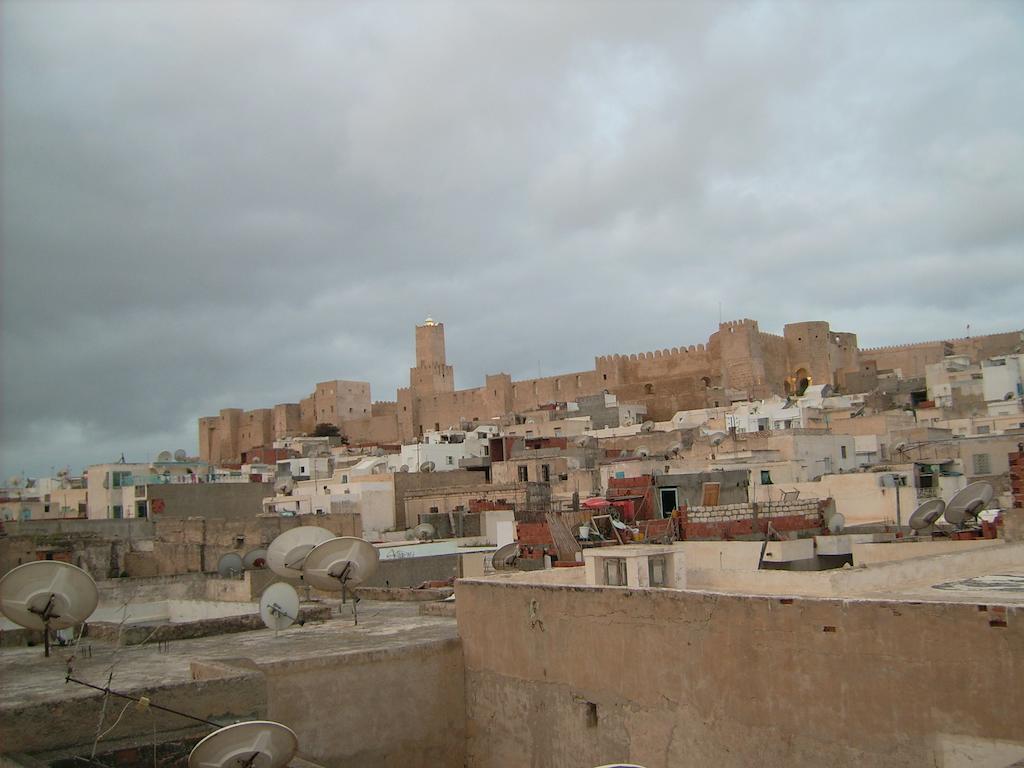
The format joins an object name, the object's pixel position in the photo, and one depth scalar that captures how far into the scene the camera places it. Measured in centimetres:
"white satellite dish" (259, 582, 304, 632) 1009
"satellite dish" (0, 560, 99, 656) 856
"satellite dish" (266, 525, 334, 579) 1157
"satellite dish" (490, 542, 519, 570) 1502
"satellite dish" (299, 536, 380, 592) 1038
